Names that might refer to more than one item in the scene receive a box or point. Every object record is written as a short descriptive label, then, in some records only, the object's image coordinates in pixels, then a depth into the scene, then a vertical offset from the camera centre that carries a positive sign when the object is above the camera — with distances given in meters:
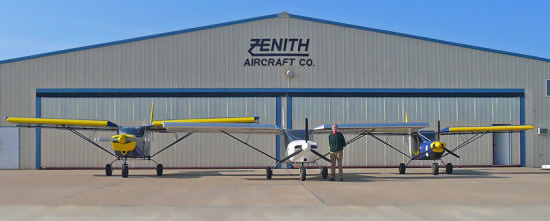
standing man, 14.26 -0.80
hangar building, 21.67 +1.48
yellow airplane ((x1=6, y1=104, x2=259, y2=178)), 16.69 -0.48
